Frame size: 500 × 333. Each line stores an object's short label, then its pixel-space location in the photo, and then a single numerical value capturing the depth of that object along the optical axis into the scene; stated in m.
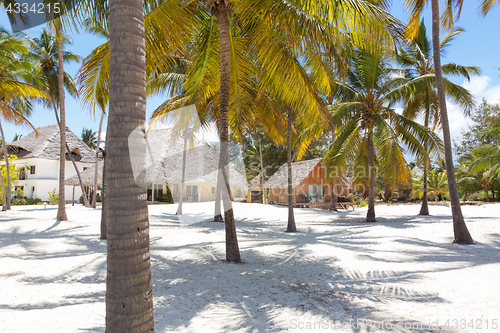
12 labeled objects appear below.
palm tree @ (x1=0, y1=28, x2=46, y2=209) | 12.29
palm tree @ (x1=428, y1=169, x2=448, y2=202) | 31.54
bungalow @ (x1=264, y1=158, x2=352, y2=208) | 25.46
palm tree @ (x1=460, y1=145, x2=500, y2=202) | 18.47
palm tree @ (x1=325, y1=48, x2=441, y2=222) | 12.66
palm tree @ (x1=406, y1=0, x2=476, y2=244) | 8.48
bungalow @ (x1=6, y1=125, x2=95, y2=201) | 29.22
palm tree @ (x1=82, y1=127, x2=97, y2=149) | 46.62
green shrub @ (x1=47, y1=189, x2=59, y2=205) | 24.00
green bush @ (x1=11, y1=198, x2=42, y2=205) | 25.95
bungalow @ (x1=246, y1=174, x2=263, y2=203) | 32.19
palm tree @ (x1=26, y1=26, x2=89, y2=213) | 14.95
